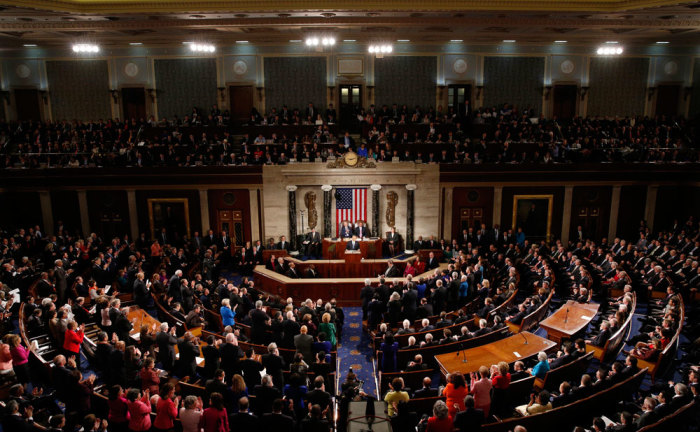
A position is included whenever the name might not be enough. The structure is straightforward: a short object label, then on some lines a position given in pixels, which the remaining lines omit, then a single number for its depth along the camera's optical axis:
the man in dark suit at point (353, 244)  16.61
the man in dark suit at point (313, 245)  17.78
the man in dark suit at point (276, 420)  6.20
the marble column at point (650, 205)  18.69
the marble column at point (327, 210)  18.30
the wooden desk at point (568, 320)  9.98
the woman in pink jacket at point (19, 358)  8.22
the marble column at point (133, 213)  18.66
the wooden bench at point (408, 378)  8.30
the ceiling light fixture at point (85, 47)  16.66
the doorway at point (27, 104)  22.19
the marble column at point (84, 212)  18.56
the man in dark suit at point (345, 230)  17.91
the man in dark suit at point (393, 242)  17.70
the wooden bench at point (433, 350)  9.30
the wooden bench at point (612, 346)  9.38
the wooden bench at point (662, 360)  8.68
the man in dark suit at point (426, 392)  7.34
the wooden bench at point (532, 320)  10.58
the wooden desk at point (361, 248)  16.86
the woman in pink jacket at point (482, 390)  7.04
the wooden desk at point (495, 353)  8.55
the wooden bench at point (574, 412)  6.58
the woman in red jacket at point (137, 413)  6.26
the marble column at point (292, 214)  18.41
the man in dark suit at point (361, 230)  17.78
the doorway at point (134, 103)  22.20
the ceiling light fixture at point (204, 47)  18.38
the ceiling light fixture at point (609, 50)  18.98
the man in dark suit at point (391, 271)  15.24
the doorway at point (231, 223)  18.98
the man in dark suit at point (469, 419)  6.16
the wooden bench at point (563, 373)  8.12
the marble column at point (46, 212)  18.48
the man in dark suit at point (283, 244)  17.48
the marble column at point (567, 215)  18.83
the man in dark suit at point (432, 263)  16.19
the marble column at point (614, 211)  18.75
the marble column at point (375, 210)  18.44
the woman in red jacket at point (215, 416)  6.02
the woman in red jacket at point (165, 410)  6.29
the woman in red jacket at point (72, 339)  9.09
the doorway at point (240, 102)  22.15
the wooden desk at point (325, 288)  14.48
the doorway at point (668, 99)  22.41
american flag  18.50
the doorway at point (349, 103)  22.08
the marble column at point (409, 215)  18.39
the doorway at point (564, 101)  22.33
